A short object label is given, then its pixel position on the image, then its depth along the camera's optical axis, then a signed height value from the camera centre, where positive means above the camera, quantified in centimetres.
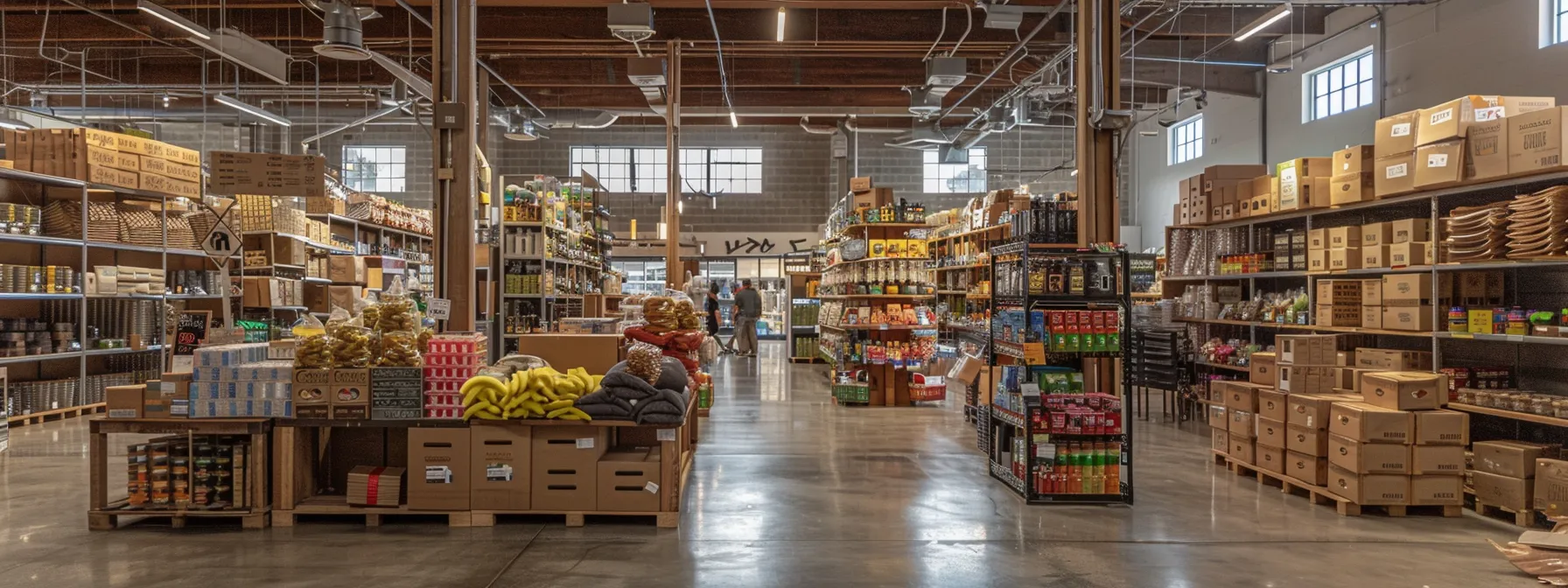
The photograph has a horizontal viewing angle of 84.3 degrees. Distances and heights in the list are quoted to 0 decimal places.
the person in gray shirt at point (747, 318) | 1689 -39
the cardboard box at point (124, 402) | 476 -58
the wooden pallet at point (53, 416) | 849 -122
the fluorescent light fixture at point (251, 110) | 1154 +260
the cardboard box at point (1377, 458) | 520 -96
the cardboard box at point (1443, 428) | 519 -77
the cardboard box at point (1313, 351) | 603 -36
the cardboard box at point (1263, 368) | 633 -51
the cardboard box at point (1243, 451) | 630 -111
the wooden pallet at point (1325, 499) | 528 -129
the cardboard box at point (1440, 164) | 561 +89
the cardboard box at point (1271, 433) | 591 -93
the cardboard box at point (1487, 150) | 534 +94
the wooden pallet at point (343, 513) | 479 -120
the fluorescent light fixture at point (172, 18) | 807 +268
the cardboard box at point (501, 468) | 481 -95
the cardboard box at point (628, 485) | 484 -105
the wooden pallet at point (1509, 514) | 494 -127
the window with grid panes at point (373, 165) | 2053 +313
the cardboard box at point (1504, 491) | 494 -112
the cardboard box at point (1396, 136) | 606 +117
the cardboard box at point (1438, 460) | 522 -97
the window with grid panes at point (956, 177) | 2120 +300
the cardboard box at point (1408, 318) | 597 -13
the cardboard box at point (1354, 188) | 671 +87
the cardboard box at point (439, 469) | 480 -95
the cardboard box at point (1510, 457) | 495 -92
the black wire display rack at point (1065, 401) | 545 -65
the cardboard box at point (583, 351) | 653 -40
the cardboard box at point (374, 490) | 482 -107
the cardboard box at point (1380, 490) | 520 -115
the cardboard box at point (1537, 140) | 495 +94
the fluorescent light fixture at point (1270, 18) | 976 +321
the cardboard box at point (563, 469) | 483 -96
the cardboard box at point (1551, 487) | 469 -103
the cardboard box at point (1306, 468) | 557 -110
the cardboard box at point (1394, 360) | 598 -43
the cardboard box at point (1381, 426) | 518 -76
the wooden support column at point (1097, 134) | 658 +125
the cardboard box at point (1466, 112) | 555 +122
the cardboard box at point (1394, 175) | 605 +89
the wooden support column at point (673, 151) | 1231 +214
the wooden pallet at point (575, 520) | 481 -123
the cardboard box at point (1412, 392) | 523 -56
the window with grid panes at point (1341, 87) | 1298 +331
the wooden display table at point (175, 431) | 472 -90
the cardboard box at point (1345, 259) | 680 +32
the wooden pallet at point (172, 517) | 470 -121
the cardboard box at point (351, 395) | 484 -54
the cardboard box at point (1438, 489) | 523 -115
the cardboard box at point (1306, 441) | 556 -93
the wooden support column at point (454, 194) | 614 +74
